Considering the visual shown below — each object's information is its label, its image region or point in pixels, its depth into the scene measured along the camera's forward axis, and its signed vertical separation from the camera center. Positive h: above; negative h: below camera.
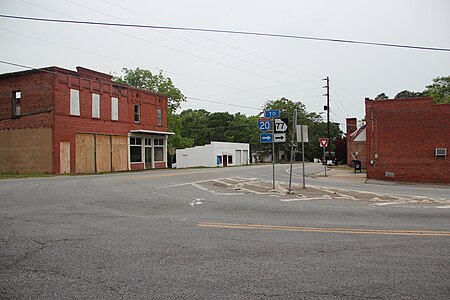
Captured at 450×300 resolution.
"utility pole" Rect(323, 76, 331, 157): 50.78 +6.73
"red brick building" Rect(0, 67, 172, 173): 31.31 +2.28
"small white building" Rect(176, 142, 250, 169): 61.44 -1.25
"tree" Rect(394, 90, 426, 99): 90.40 +13.00
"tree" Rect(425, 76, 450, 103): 62.69 +9.50
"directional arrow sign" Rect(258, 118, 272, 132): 17.40 +1.06
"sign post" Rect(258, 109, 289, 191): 16.77 +0.94
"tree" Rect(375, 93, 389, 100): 120.59 +15.87
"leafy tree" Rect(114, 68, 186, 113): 60.88 +10.34
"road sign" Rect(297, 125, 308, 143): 17.84 +0.76
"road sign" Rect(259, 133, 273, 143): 17.33 +0.48
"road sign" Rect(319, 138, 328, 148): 31.52 +0.43
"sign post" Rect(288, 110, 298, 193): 16.80 +1.08
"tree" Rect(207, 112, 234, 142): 92.06 +5.78
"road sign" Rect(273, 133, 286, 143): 16.72 +0.46
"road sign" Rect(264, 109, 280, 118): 16.67 +1.50
